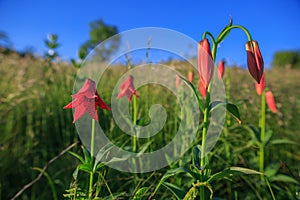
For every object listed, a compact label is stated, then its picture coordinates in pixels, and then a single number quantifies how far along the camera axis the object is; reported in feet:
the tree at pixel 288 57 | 71.96
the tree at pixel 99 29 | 79.82
